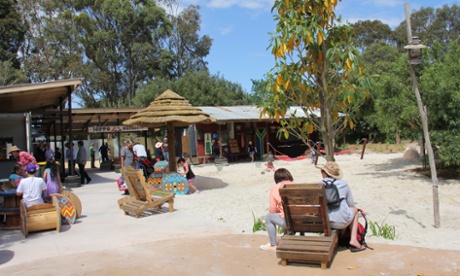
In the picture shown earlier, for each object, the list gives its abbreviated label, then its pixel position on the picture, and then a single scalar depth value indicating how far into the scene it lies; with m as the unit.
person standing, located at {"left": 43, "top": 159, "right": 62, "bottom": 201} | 7.73
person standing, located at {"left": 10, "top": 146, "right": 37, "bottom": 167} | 8.20
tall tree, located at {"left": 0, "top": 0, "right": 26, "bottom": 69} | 37.38
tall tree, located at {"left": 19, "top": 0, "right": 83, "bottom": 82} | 38.56
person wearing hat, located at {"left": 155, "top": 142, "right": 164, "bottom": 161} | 20.25
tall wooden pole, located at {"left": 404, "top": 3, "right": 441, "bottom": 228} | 6.73
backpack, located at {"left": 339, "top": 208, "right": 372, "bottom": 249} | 5.13
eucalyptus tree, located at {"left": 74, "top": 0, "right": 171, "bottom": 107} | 40.06
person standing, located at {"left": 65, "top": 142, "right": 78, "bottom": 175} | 14.43
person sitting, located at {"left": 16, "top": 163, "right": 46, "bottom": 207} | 7.04
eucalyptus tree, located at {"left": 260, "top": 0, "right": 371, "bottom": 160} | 6.23
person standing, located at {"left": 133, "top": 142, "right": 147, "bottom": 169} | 12.14
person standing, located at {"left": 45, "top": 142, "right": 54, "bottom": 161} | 16.47
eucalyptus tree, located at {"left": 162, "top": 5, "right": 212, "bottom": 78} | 45.91
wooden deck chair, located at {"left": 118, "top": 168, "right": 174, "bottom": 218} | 8.12
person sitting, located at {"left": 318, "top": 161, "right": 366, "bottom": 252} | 4.90
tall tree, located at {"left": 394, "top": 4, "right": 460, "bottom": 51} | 52.59
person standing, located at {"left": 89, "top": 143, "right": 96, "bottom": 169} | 24.73
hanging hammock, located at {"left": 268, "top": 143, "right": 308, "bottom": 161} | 23.92
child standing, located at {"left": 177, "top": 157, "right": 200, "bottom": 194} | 11.44
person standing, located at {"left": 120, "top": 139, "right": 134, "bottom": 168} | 12.59
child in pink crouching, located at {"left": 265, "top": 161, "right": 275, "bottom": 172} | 17.11
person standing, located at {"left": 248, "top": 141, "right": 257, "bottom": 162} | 24.19
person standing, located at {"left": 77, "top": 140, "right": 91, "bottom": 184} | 15.30
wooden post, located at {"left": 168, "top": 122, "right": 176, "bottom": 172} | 12.25
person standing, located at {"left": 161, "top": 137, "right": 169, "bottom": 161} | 20.61
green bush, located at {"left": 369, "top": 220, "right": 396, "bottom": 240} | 5.82
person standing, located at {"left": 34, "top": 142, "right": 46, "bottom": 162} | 16.80
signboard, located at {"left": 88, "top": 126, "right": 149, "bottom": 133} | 18.45
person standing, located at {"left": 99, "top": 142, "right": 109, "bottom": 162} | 23.08
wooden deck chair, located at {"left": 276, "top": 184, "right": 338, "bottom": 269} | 4.53
